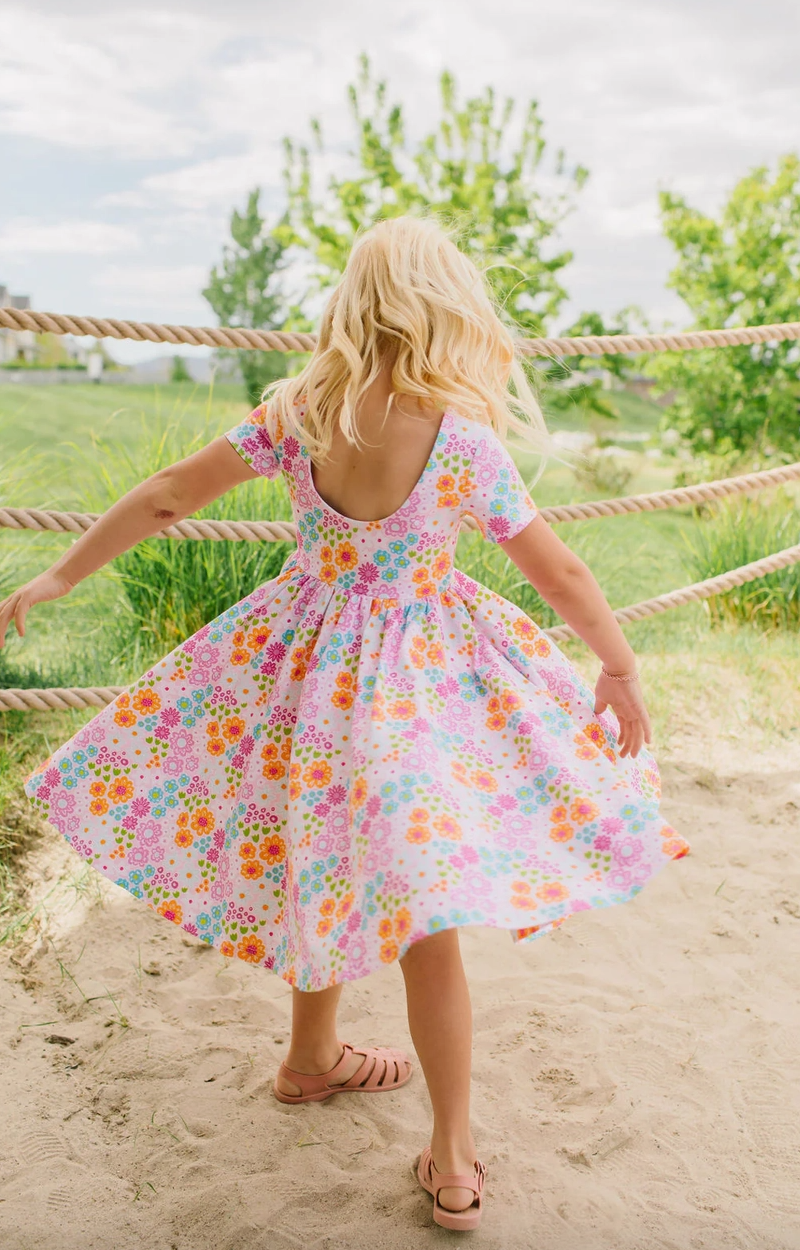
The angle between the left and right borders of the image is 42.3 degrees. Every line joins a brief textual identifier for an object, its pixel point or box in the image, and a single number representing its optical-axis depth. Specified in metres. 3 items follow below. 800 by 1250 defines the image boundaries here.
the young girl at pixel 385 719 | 1.28
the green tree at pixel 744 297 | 9.83
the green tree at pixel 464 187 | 11.11
